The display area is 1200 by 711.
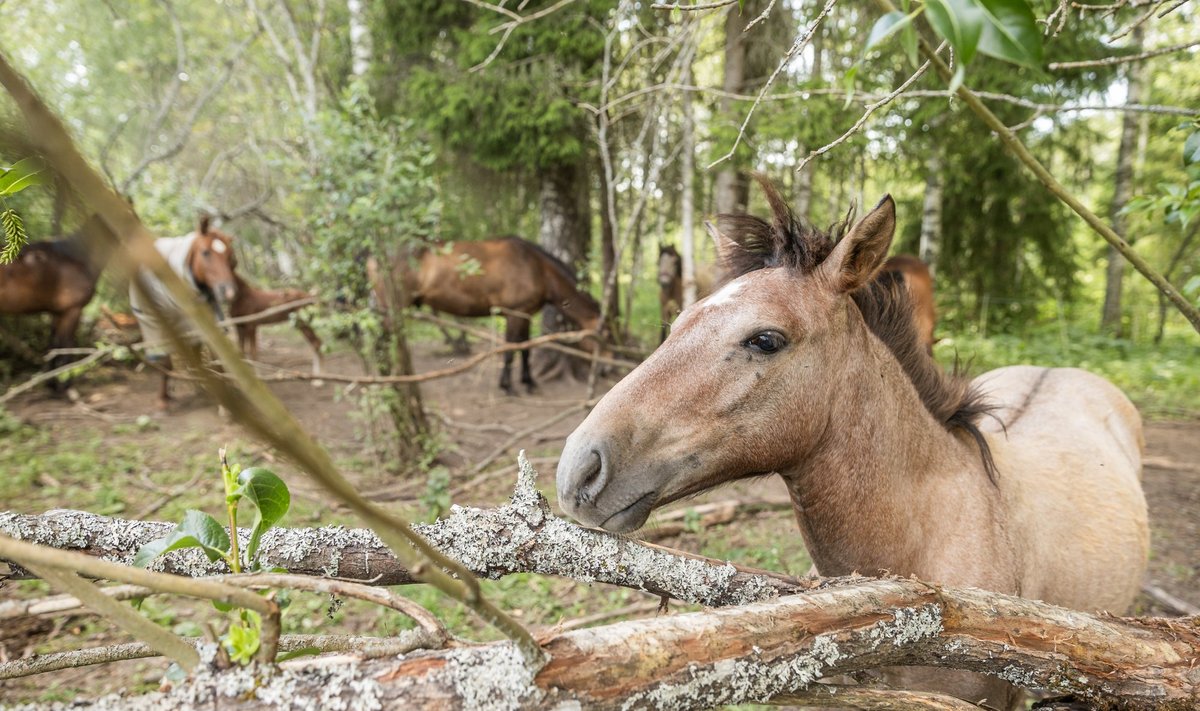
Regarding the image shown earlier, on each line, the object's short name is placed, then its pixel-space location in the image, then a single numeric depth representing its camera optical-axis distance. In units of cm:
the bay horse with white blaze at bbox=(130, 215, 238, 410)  758
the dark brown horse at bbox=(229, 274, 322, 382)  865
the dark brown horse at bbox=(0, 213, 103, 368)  762
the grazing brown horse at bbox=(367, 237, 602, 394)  905
